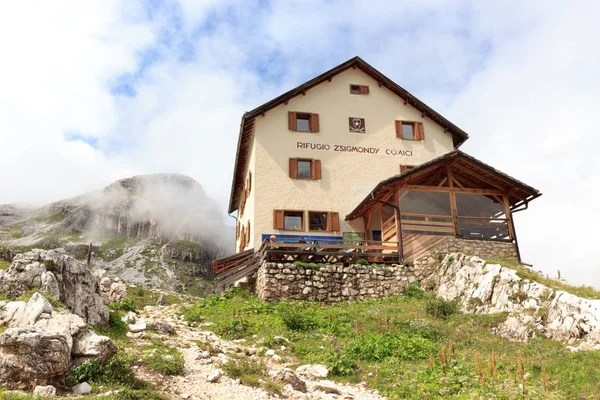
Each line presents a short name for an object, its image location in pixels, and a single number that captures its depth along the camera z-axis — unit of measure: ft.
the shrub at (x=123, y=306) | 54.34
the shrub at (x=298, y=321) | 52.24
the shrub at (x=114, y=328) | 38.34
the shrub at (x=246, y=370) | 33.58
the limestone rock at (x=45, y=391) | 24.53
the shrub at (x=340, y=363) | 37.42
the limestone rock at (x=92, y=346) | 28.99
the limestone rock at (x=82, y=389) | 26.03
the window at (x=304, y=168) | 91.09
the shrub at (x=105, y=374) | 27.48
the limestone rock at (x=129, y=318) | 45.06
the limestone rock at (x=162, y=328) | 44.90
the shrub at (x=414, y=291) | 69.00
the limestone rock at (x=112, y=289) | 90.58
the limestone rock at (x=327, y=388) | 33.39
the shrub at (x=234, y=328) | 50.16
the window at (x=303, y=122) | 94.63
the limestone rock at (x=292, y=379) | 33.32
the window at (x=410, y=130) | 98.89
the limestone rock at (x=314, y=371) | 36.81
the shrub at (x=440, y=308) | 54.68
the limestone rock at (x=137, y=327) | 41.75
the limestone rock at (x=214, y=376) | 32.37
